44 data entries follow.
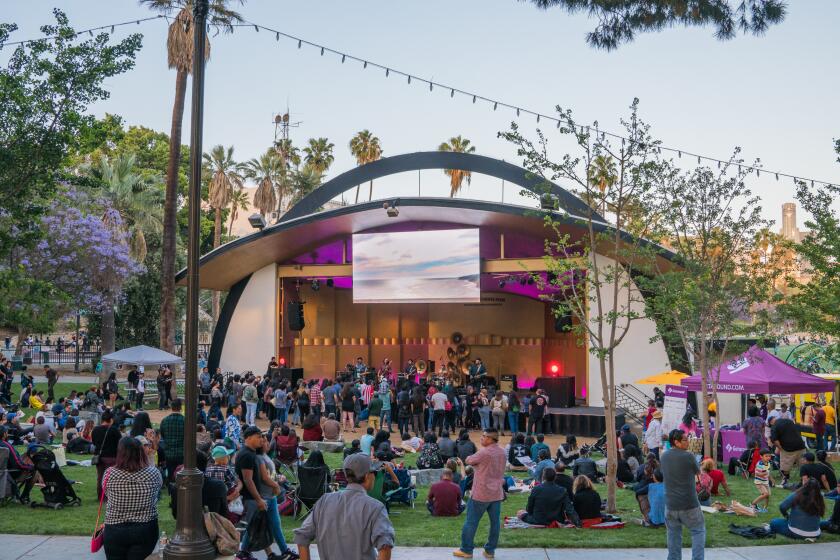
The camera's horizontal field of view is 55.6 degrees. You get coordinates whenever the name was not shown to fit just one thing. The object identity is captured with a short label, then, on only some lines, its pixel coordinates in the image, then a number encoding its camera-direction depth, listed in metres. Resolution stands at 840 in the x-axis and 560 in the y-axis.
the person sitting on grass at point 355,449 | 10.95
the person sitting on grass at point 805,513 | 8.86
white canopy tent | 19.02
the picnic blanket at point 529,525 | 9.48
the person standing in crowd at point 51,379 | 22.17
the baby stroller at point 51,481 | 10.30
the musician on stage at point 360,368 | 25.60
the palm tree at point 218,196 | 40.75
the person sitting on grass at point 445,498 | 10.33
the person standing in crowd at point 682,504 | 7.14
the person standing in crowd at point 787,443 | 12.65
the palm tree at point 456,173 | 56.19
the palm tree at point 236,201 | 53.50
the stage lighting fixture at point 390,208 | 24.20
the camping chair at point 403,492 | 10.84
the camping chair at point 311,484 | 9.87
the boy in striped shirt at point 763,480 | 10.55
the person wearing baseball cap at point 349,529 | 4.18
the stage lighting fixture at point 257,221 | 24.44
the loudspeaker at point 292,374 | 26.02
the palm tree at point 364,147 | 57.38
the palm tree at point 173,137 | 24.14
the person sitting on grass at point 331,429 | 14.38
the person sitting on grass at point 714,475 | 11.13
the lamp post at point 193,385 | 6.80
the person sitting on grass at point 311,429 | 14.34
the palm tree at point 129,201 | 30.69
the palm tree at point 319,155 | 58.59
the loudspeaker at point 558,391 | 22.69
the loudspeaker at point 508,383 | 27.27
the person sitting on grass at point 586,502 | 9.59
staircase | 22.92
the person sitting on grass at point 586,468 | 12.03
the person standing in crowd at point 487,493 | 7.73
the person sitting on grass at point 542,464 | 11.16
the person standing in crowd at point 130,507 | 5.40
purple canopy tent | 14.41
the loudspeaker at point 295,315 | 27.69
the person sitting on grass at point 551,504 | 9.48
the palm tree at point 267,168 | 55.97
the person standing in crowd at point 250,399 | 19.55
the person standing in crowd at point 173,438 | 10.12
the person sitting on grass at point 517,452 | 14.34
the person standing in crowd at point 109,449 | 9.86
